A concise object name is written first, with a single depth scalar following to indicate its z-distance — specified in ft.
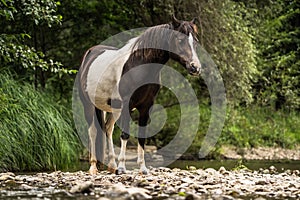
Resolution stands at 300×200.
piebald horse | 41.55
